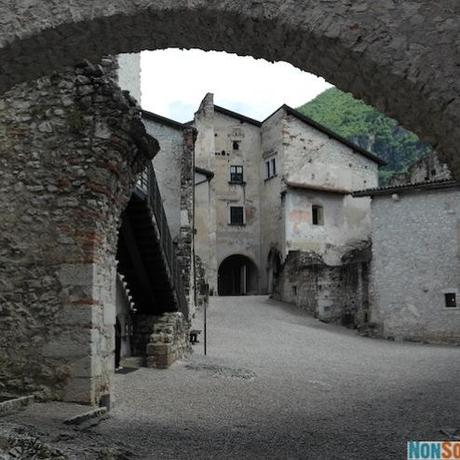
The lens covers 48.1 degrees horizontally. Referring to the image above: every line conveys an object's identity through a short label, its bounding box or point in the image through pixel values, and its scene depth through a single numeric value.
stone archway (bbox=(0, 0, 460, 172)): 3.23
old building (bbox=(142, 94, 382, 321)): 28.08
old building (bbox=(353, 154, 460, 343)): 17.36
